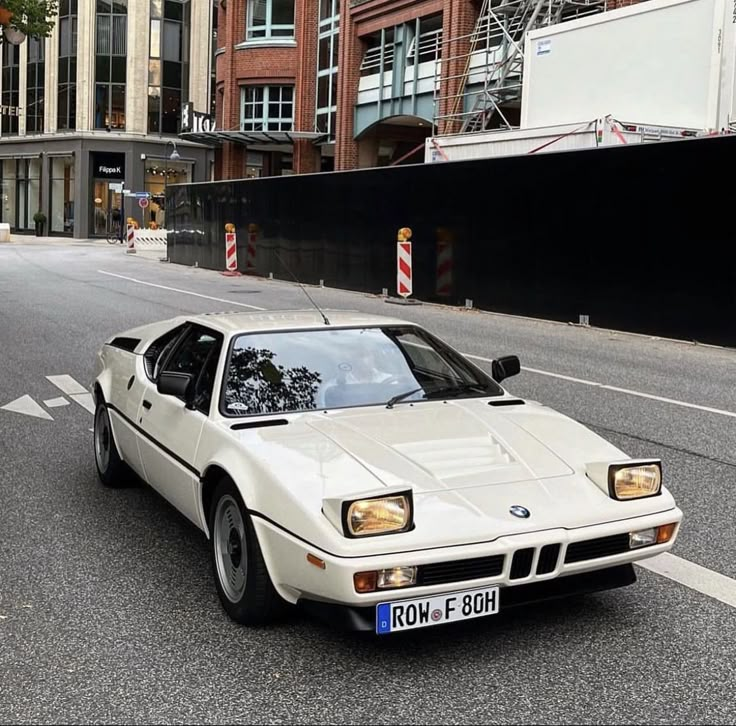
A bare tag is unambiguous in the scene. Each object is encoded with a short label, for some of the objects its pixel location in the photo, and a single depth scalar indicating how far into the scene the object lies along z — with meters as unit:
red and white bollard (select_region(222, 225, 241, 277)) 28.75
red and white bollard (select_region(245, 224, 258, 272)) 27.74
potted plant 62.91
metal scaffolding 27.59
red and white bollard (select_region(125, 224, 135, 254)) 44.59
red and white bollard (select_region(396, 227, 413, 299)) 20.55
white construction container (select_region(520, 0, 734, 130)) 18.20
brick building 32.56
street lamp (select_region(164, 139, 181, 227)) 62.74
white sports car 3.55
